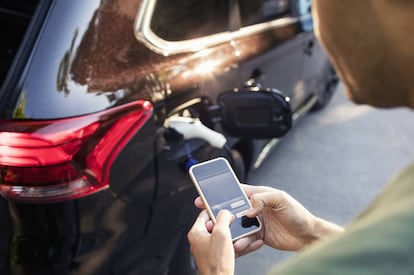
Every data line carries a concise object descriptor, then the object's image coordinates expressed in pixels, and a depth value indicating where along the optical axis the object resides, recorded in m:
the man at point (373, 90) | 0.62
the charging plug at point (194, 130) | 2.03
